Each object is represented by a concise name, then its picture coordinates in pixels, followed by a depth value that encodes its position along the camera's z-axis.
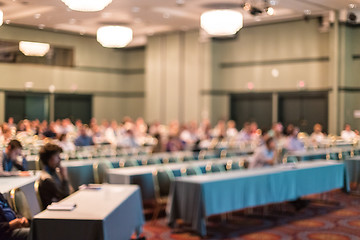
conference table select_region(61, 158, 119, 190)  8.60
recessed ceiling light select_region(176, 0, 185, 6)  14.48
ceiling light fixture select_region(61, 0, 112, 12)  7.99
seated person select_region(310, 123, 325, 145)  14.97
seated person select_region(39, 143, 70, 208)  5.24
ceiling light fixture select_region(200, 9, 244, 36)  11.80
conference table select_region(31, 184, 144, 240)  4.16
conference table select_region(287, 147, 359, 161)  10.18
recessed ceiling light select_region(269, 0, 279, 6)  10.54
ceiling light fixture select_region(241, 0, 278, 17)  9.54
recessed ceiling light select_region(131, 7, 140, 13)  14.97
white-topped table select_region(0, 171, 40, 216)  5.22
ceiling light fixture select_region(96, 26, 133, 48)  14.73
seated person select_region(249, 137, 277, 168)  8.47
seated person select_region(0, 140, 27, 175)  6.31
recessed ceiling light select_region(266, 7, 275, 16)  9.35
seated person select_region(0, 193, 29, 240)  4.30
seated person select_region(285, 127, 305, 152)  12.20
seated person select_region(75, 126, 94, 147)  13.48
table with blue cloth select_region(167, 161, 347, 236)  6.45
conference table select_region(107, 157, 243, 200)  7.55
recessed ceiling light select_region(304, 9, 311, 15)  15.39
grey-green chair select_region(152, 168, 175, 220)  7.41
